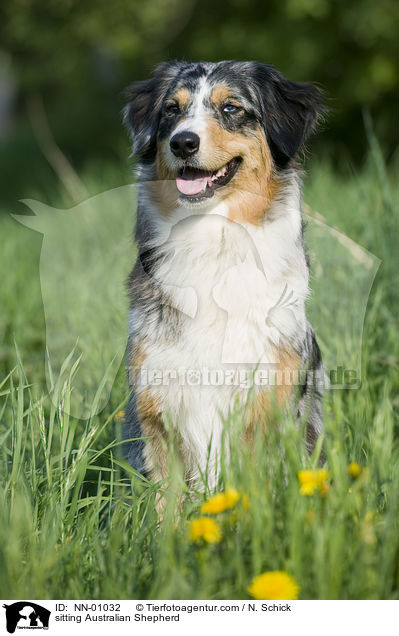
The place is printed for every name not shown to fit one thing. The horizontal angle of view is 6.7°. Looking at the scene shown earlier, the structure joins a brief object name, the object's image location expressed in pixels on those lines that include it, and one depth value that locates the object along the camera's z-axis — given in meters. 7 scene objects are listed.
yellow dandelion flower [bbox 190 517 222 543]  3.79
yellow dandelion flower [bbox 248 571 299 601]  3.76
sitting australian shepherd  4.05
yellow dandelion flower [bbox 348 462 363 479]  3.84
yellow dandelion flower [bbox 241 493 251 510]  3.81
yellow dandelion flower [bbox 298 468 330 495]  3.81
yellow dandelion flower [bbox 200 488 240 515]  3.80
